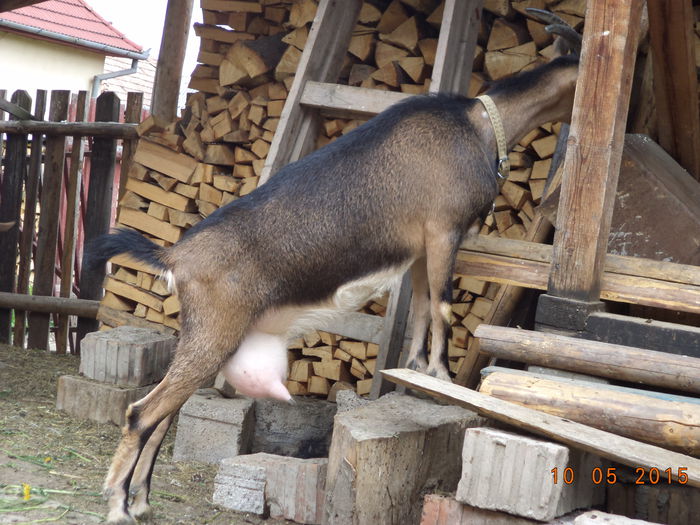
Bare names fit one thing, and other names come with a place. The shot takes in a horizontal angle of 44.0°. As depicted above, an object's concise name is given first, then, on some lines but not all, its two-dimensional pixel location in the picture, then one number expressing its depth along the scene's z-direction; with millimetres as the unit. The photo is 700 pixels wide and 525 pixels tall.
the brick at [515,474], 2818
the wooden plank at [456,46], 4711
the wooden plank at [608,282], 3564
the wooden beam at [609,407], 2889
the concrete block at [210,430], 4672
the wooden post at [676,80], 4164
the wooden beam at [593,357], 3176
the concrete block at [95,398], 5215
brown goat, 3760
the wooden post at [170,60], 6527
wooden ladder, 4730
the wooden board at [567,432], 2668
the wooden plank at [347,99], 4746
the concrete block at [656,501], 3557
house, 14953
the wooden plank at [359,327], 4836
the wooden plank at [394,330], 4699
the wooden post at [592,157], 3457
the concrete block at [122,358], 5309
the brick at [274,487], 3920
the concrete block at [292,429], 5020
